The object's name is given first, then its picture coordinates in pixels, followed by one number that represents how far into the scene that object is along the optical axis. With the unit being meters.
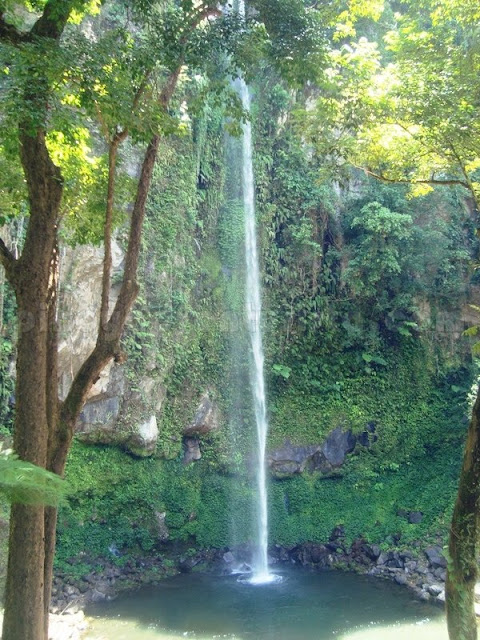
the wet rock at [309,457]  13.29
